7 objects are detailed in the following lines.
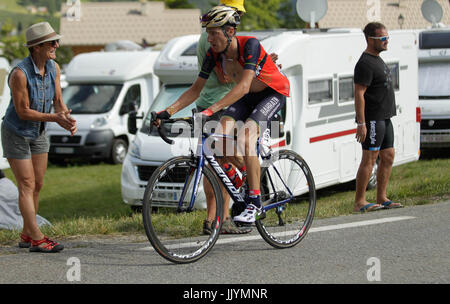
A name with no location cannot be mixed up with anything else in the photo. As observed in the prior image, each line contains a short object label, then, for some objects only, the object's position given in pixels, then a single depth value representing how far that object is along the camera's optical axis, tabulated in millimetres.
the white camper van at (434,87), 16125
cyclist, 5906
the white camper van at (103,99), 18984
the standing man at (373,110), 8367
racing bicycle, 5648
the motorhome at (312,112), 10758
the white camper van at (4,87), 11477
